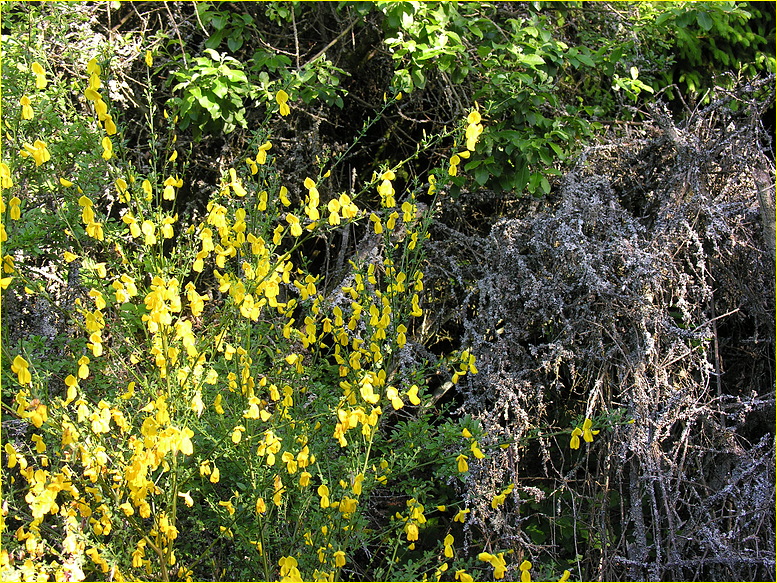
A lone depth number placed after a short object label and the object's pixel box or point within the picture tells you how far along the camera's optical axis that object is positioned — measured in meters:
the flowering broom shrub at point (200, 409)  1.56
